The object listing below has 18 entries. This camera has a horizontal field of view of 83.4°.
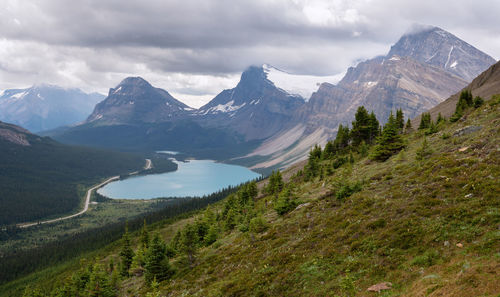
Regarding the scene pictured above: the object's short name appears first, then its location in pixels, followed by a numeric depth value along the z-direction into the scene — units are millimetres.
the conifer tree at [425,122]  69212
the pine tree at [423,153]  36594
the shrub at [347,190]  35344
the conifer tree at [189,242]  39625
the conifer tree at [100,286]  44062
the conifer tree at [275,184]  76938
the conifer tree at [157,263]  40281
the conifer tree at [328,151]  83688
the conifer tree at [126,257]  62031
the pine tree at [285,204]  42000
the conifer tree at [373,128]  76412
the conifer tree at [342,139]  81250
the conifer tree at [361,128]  77125
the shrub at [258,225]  39325
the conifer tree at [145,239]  63344
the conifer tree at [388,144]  49625
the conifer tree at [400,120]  73281
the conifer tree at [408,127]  76406
